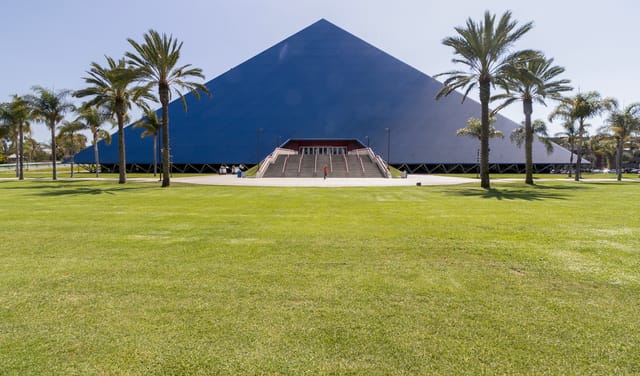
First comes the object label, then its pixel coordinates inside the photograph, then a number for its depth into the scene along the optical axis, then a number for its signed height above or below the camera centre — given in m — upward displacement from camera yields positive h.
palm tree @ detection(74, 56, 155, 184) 26.61 +6.52
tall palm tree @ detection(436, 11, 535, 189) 22.12 +8.01
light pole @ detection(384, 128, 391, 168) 52.81 +4.42
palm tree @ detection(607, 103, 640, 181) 35.47 +5.40
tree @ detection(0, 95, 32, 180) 34.06 +6.20
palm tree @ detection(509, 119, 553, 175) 41.41 +5.41
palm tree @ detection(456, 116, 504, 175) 43.91 +5.85
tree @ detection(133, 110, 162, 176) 43.44 +6.46
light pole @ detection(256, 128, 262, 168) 51.90 +4.28
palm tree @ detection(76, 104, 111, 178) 39.84 +6.69
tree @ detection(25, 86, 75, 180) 33.34 +6.70
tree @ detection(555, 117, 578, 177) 39.04 +5.34
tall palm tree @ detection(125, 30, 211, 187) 23.38 +7.65
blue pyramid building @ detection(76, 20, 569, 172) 55.16 +10.24
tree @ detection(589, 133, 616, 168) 40.55 +4.67
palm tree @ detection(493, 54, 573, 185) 27.25 +6.72
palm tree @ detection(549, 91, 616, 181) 34.16 +6.85
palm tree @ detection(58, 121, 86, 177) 38.43 +5.59
